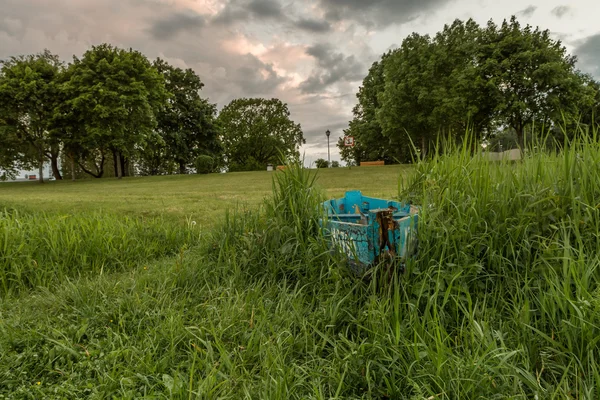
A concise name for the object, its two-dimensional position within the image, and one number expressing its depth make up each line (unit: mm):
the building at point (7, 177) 29875
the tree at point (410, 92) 24016
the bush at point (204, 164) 31188
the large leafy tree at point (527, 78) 19922
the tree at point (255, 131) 45688
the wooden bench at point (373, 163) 34938
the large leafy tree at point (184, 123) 35344
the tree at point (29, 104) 23359
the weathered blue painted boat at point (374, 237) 2426
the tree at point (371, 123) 34688
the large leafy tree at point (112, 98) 23391
